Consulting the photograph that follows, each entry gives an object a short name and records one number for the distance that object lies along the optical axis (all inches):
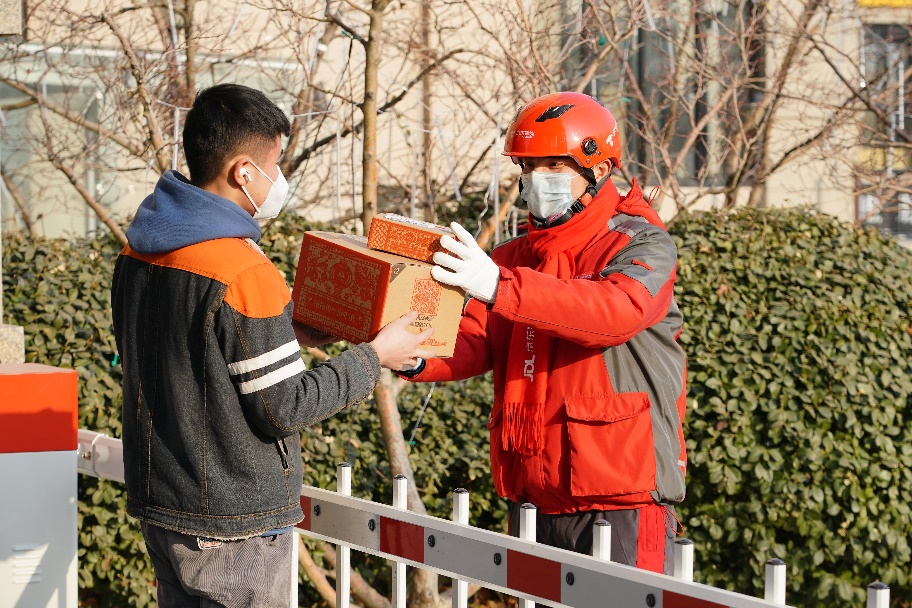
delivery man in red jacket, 212.3
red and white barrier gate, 188.8
